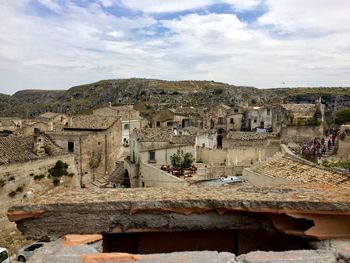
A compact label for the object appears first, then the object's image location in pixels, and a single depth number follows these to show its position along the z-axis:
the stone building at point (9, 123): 53.00
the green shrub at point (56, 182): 22.34
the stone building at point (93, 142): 33.03
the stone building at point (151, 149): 32.91
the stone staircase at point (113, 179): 32.17
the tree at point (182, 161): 30.02
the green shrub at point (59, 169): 22.38
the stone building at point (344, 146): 31.30
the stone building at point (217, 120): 64.81
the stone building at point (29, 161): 19.31
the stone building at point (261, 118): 62.81
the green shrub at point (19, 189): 19.58
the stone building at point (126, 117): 54.16
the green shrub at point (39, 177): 20.98
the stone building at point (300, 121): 43.81
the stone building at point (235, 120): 65.06
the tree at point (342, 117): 52.25
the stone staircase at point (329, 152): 31.55
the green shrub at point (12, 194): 19.11
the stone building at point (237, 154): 32.62
